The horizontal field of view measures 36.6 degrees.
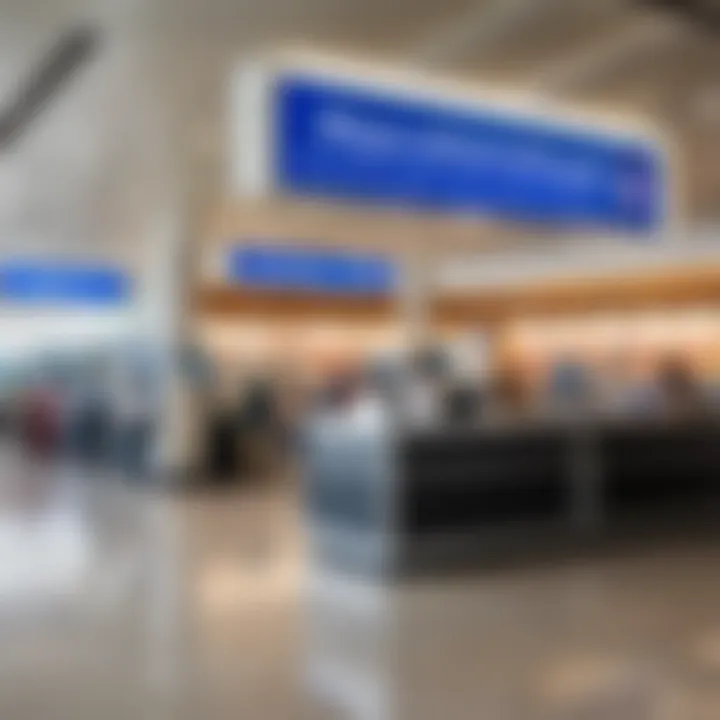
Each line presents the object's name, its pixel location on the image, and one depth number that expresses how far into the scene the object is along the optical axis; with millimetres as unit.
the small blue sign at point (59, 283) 18250
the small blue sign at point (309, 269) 15719
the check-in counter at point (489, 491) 7602
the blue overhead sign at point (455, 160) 5375
